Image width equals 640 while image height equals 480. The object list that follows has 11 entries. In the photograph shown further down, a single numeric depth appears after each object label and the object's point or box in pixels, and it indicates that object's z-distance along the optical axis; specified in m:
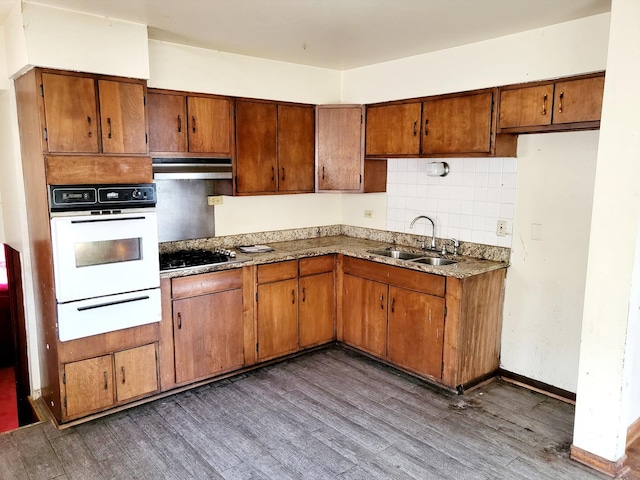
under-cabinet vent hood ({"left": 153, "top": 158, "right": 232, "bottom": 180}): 3.45
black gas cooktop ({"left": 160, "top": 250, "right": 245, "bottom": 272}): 3.37
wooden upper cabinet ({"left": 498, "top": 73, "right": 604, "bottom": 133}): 2.87
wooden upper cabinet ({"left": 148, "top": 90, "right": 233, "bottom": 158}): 3.44
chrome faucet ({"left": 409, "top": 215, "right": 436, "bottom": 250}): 4.05
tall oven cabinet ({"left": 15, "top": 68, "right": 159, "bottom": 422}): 2.78
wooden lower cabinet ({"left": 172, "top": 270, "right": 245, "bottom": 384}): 3.38
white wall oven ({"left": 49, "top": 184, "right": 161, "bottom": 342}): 2.79
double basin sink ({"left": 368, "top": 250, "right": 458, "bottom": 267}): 3.78
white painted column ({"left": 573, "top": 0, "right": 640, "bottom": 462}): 2.32
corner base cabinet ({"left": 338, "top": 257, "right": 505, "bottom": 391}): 3.37
